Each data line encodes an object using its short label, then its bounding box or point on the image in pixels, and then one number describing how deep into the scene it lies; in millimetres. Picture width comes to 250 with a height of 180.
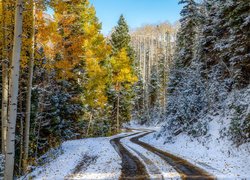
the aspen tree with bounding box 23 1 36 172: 13412
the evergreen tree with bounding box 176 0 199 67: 33406
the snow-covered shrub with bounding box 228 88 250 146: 15617
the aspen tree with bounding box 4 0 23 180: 8094
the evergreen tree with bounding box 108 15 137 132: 36219
